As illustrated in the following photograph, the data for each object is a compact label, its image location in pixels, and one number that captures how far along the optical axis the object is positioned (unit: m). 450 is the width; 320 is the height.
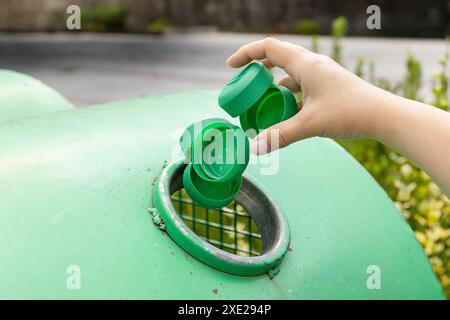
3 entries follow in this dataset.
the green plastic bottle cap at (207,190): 1.09
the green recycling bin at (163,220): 0.97
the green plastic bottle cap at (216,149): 1.02
